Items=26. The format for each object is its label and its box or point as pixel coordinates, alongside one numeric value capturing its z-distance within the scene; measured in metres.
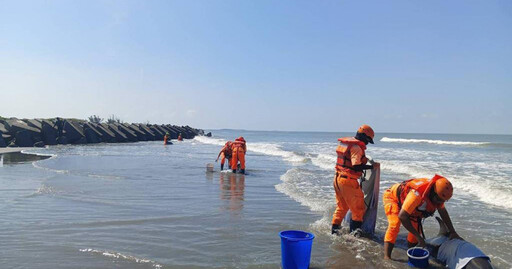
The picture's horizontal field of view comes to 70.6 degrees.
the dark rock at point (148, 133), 43.97
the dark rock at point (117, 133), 37.06
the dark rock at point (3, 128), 26.37
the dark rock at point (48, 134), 29.12
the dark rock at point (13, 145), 25.32
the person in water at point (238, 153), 13.29
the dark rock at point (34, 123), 29.42
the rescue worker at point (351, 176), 5.32
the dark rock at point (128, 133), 39.06
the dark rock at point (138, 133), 41.83
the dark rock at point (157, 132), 46.94
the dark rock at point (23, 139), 25.72
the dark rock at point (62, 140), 30.50
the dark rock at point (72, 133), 31.66
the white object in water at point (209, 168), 13.41
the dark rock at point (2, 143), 24.03
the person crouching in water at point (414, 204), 4.23
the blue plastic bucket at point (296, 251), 3.92
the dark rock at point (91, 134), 33.75
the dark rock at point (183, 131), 55.95
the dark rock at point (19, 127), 26.91
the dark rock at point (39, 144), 26.77
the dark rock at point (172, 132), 53.36
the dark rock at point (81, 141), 31.91
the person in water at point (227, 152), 13.96
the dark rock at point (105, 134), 35.66
